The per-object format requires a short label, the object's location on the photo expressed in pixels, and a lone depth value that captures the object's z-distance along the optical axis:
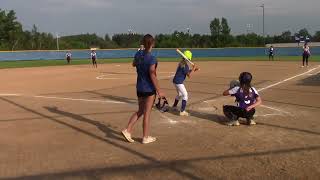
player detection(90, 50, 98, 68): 39.53
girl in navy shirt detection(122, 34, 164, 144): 7.91
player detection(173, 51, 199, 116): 11.17
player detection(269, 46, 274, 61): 45.28
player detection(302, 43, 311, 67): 31.59
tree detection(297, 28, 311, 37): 107.25
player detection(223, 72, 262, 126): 9.45
